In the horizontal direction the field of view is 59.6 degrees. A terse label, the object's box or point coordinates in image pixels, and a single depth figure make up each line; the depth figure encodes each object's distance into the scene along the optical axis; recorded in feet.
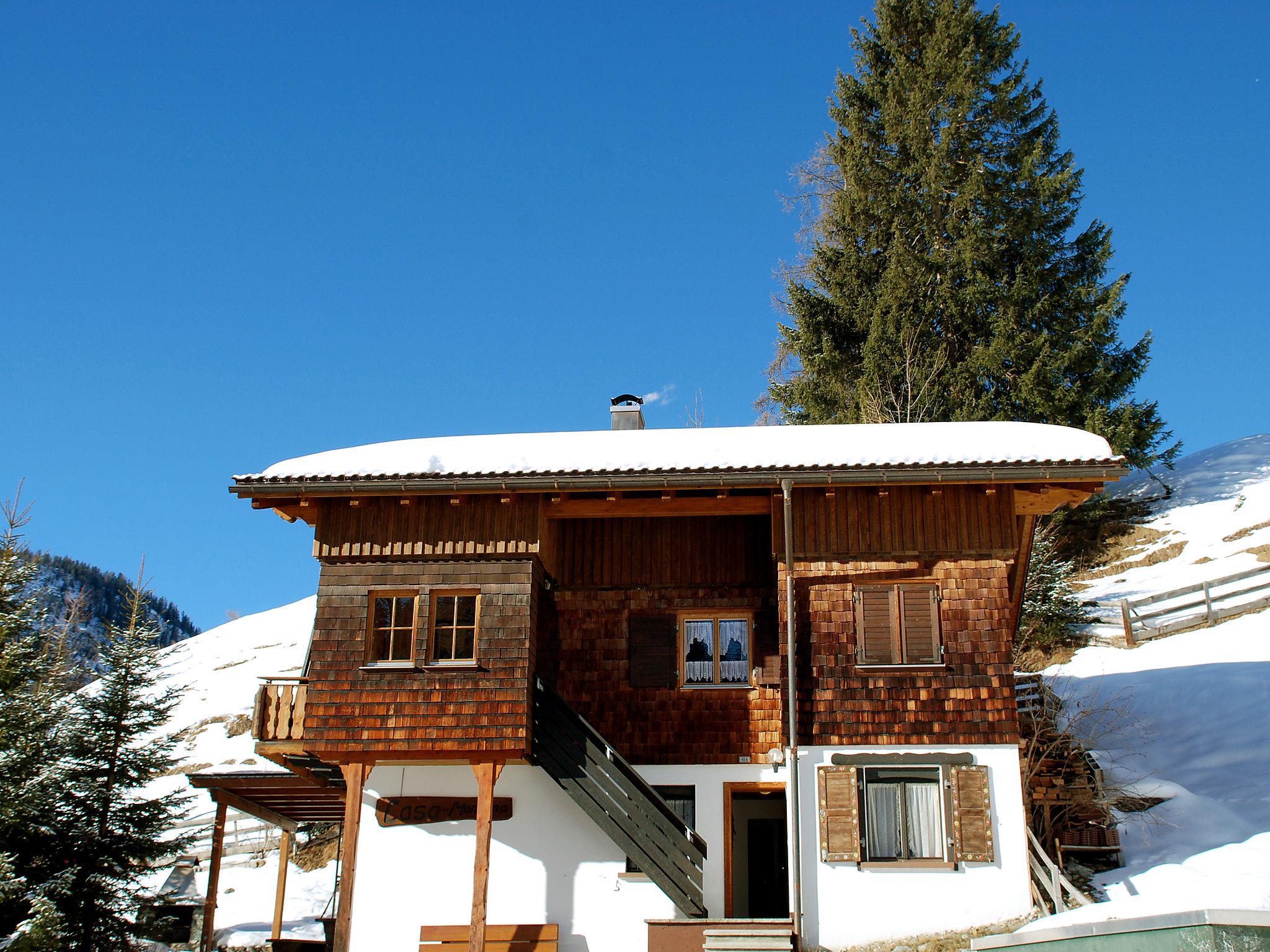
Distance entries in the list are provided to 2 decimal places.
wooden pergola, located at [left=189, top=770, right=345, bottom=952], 55.72
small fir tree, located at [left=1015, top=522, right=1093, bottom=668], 82.89
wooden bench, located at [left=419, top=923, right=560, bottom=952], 47.32
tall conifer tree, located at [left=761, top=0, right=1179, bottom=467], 99.04
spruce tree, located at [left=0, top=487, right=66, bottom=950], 50.31
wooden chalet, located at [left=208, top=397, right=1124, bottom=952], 46.52
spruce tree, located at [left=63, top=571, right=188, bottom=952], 53.42
